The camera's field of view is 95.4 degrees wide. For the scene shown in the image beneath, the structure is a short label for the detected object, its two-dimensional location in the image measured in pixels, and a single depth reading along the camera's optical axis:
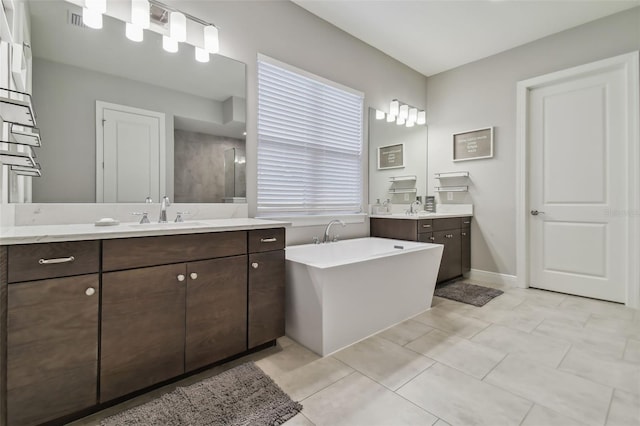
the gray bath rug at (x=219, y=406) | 1.29
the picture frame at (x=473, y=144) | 3.66
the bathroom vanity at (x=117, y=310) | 1.14
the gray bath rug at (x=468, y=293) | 2.92
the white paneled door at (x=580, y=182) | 2.88
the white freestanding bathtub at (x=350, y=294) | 1.87
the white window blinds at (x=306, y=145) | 2.59
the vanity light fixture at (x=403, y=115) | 3.66
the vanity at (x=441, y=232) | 3.18
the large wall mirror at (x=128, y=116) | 1.68
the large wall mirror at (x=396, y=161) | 3.52
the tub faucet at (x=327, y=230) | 2.95
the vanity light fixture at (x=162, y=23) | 1.74
